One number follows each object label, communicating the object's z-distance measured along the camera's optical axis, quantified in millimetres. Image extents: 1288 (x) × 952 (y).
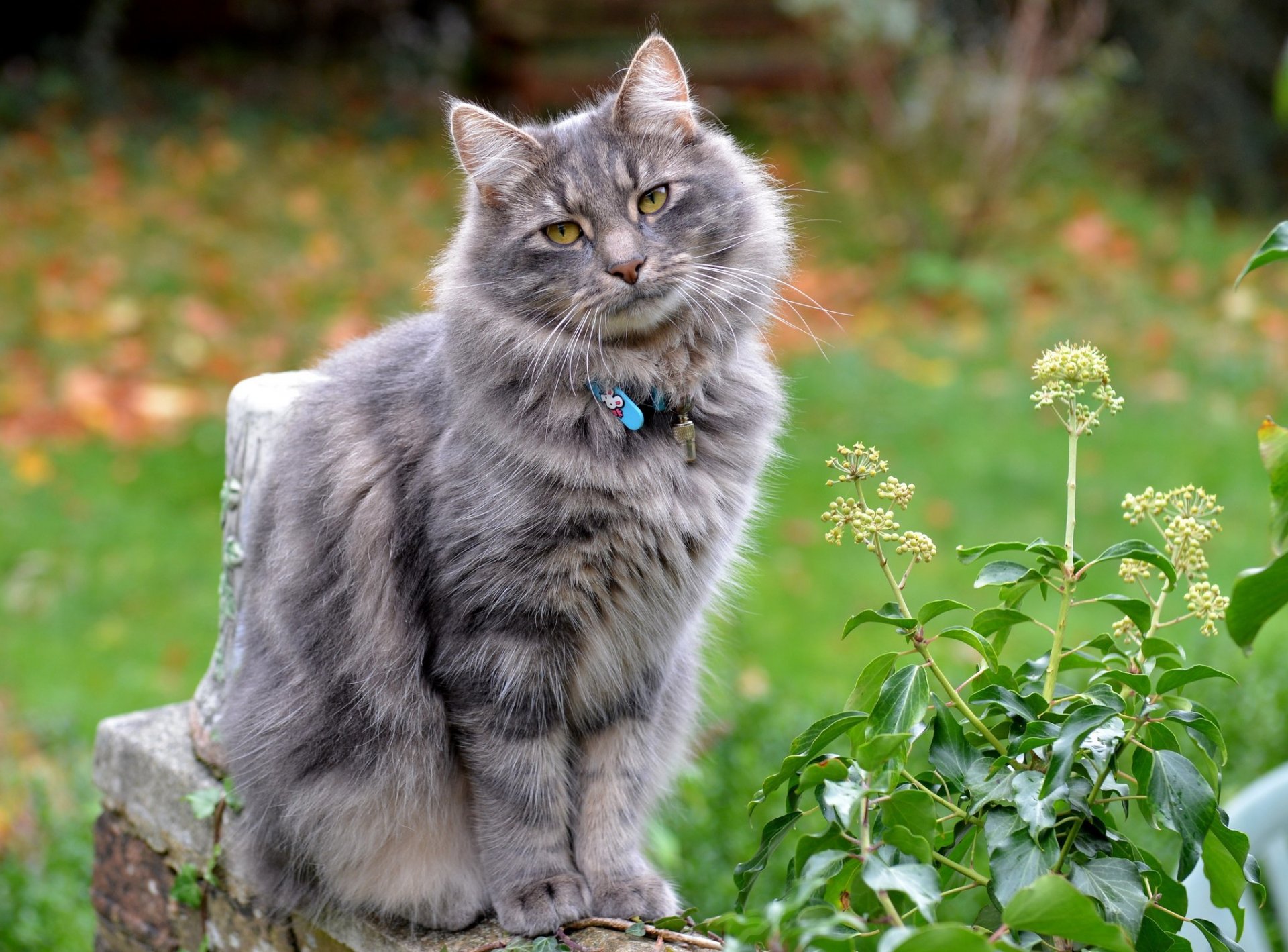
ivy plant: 1712
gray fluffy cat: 1910
